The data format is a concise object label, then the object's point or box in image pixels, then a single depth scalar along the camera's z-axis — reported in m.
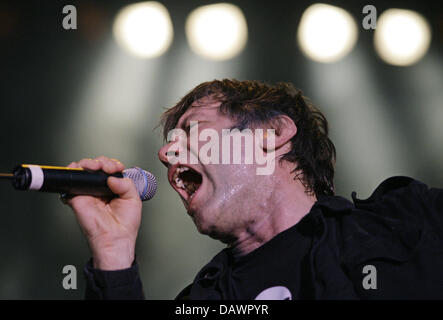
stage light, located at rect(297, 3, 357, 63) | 3.08
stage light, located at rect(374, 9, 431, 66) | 3.08
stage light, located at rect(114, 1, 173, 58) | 3.06
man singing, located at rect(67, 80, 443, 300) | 1.34
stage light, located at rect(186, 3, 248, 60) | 3.08
